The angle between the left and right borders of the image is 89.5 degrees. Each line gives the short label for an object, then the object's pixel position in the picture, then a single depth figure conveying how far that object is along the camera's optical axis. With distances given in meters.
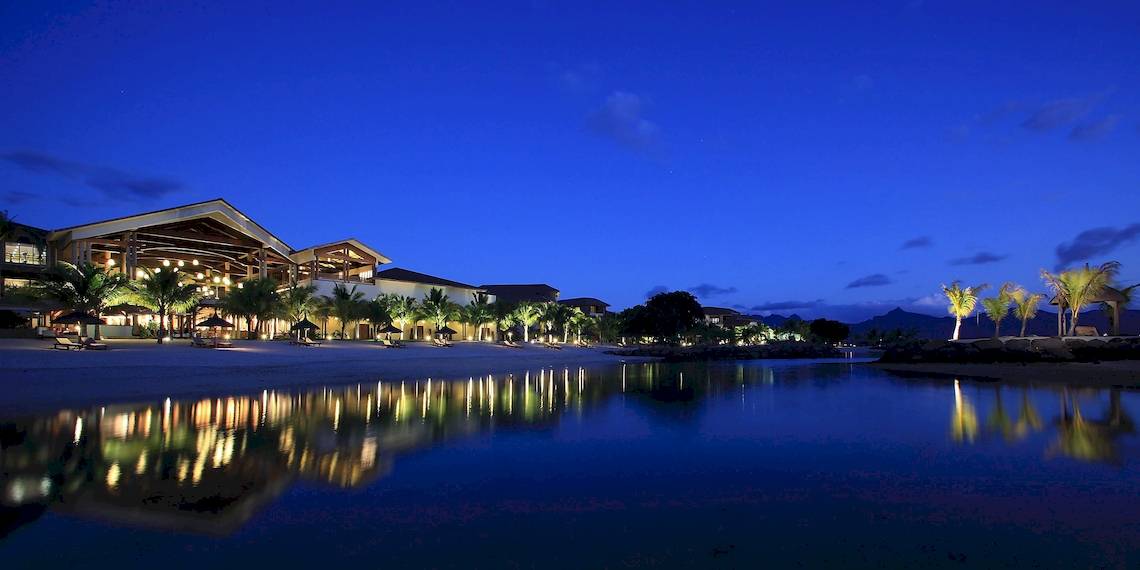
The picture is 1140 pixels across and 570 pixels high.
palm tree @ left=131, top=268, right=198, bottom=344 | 42.62
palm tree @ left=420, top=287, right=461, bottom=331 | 68.00
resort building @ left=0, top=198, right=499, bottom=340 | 48.94
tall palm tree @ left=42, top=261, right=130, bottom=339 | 37.09
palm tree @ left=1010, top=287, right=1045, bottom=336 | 59.28
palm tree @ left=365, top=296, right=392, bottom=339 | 60.09
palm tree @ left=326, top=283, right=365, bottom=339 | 58.53
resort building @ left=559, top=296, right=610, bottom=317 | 132.38
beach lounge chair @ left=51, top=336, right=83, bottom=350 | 32.34
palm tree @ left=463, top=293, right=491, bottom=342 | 76.12
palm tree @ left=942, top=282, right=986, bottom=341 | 66.00
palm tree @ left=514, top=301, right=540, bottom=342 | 83.19
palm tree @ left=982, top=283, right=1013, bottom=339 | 61.69
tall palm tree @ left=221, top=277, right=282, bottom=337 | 49.69
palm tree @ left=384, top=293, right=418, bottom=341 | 66.31
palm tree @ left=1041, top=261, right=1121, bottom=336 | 49.38
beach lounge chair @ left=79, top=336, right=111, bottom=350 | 33.22
